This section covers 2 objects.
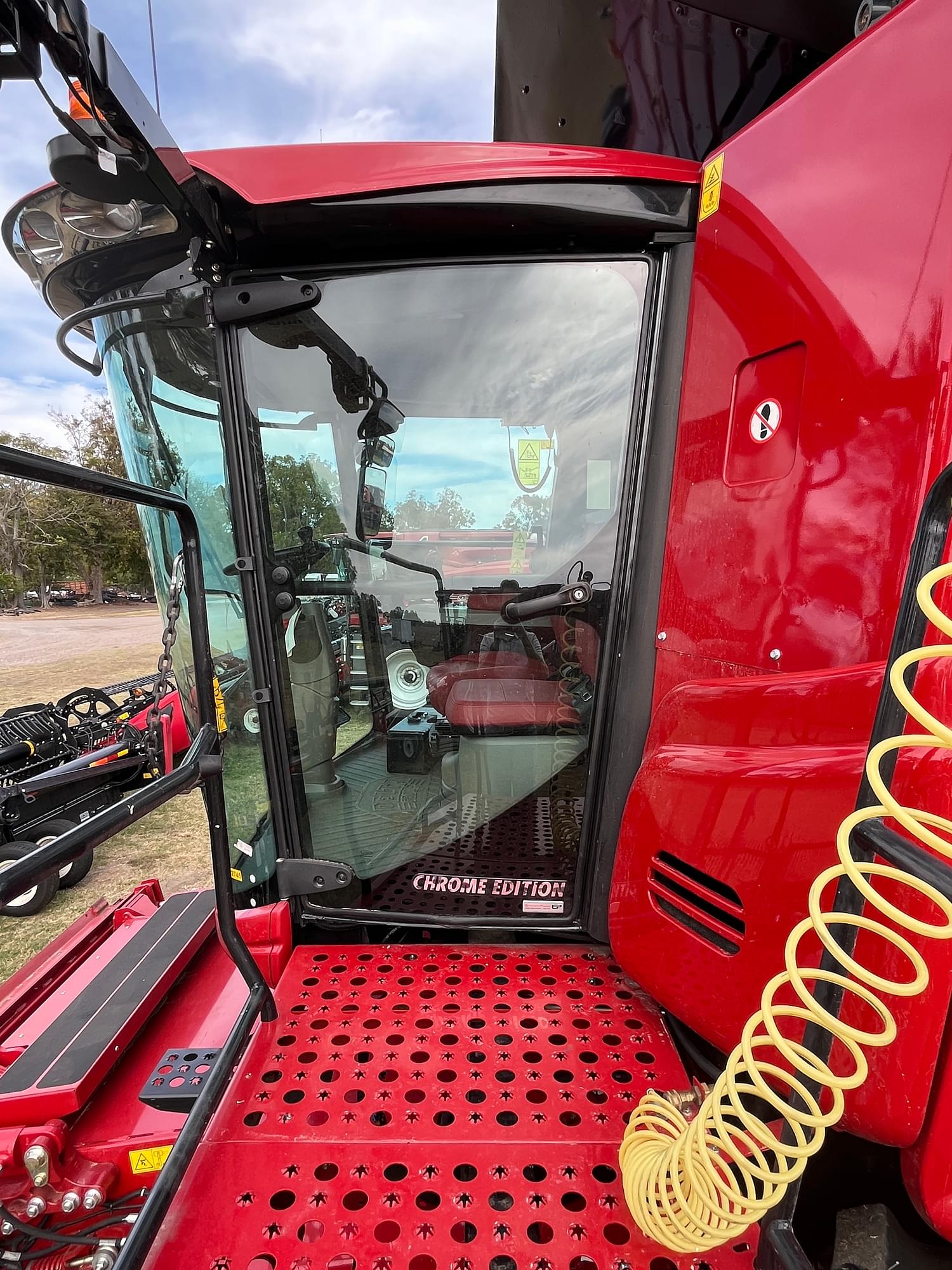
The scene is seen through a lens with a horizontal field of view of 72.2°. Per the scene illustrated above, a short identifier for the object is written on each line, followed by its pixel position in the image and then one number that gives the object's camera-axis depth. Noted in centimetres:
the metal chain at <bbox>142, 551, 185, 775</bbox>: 137
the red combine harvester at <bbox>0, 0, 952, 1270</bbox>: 98
